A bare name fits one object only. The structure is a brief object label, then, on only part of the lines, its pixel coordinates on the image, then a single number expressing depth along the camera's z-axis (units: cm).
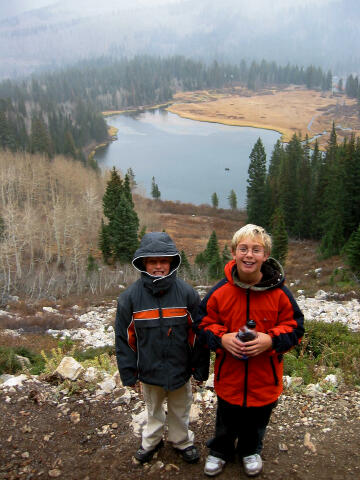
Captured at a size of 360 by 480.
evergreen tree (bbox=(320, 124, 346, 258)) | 3191
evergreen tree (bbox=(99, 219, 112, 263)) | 3412
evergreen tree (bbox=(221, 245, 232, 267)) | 3309
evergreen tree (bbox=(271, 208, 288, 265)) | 3234
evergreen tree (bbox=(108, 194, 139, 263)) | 3122
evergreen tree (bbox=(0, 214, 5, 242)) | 3323
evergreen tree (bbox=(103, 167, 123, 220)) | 3336
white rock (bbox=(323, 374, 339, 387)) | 556
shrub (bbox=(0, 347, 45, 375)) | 750
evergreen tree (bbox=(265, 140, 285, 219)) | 4687
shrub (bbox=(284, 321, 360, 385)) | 602
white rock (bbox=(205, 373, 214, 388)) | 557
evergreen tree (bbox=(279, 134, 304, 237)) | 4435
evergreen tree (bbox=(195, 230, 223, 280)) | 3080
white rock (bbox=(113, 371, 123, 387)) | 562
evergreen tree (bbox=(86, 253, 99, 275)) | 2992
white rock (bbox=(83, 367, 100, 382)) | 580
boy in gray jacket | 347
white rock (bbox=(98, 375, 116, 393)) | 547
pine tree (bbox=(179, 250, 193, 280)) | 3161
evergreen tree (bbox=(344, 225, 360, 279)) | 2147
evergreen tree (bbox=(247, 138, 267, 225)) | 4853
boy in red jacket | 318
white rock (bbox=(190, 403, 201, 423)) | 470
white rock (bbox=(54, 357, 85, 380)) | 573
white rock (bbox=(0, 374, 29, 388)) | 558
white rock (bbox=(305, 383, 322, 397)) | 528
